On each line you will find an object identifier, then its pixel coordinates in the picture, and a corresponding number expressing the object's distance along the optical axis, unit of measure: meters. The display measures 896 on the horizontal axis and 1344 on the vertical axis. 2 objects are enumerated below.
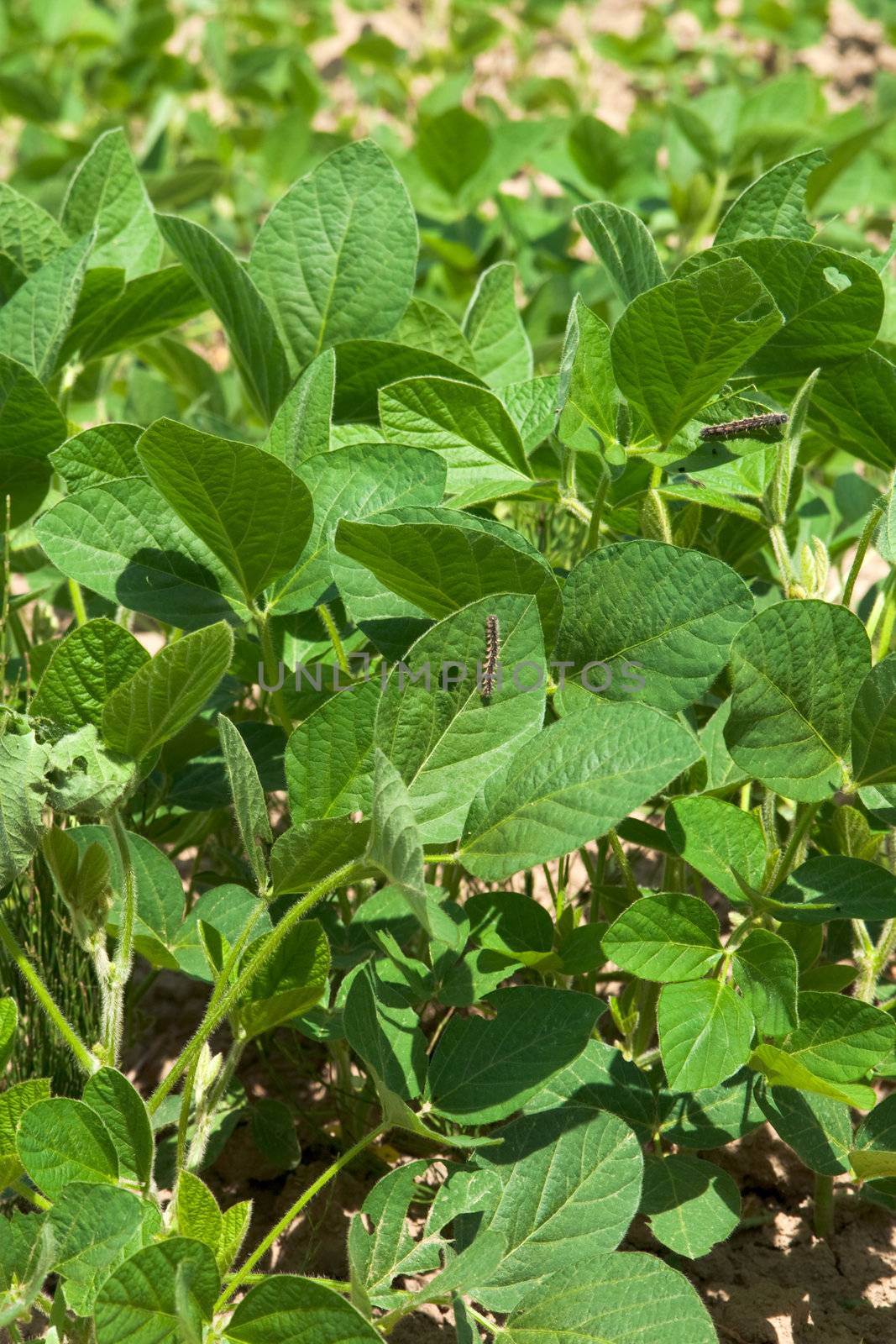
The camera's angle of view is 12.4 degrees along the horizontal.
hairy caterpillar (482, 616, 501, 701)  1.43
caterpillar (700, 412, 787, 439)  1.51
